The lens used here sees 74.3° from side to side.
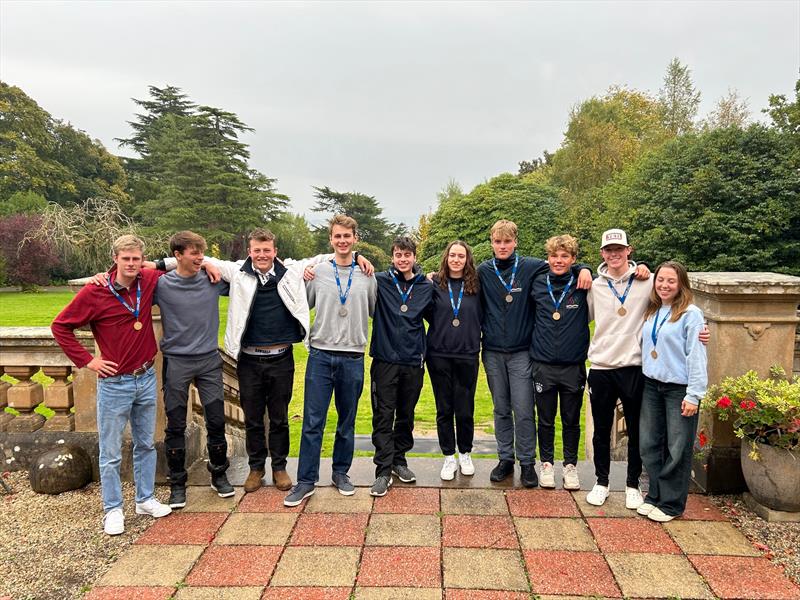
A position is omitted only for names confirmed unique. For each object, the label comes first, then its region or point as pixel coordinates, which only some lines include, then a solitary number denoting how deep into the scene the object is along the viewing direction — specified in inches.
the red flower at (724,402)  139.9
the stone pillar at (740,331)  146.1
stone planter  133.8
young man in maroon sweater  133.8
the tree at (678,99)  1307.8
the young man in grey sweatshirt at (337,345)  151.5
